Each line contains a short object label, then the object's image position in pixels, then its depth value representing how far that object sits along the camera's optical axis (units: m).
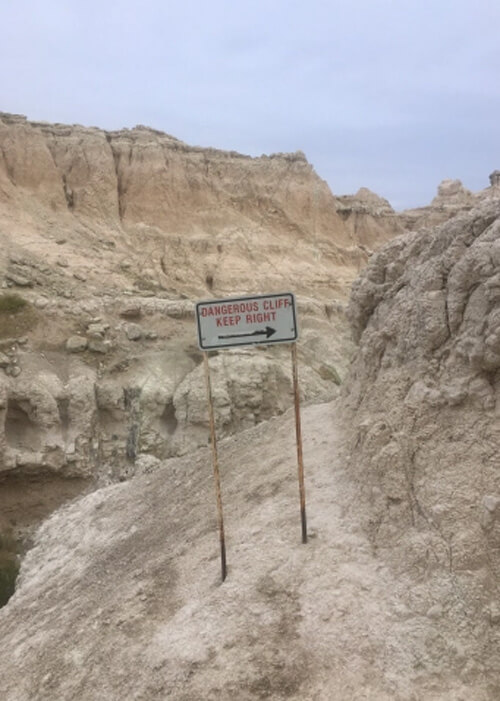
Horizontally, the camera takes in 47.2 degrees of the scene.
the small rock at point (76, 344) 16.77
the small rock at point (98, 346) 17.08
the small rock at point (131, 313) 18.41
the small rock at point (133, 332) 17.81
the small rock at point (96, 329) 17.31
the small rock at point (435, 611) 4.41
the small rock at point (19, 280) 17.97
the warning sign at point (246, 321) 5.63
